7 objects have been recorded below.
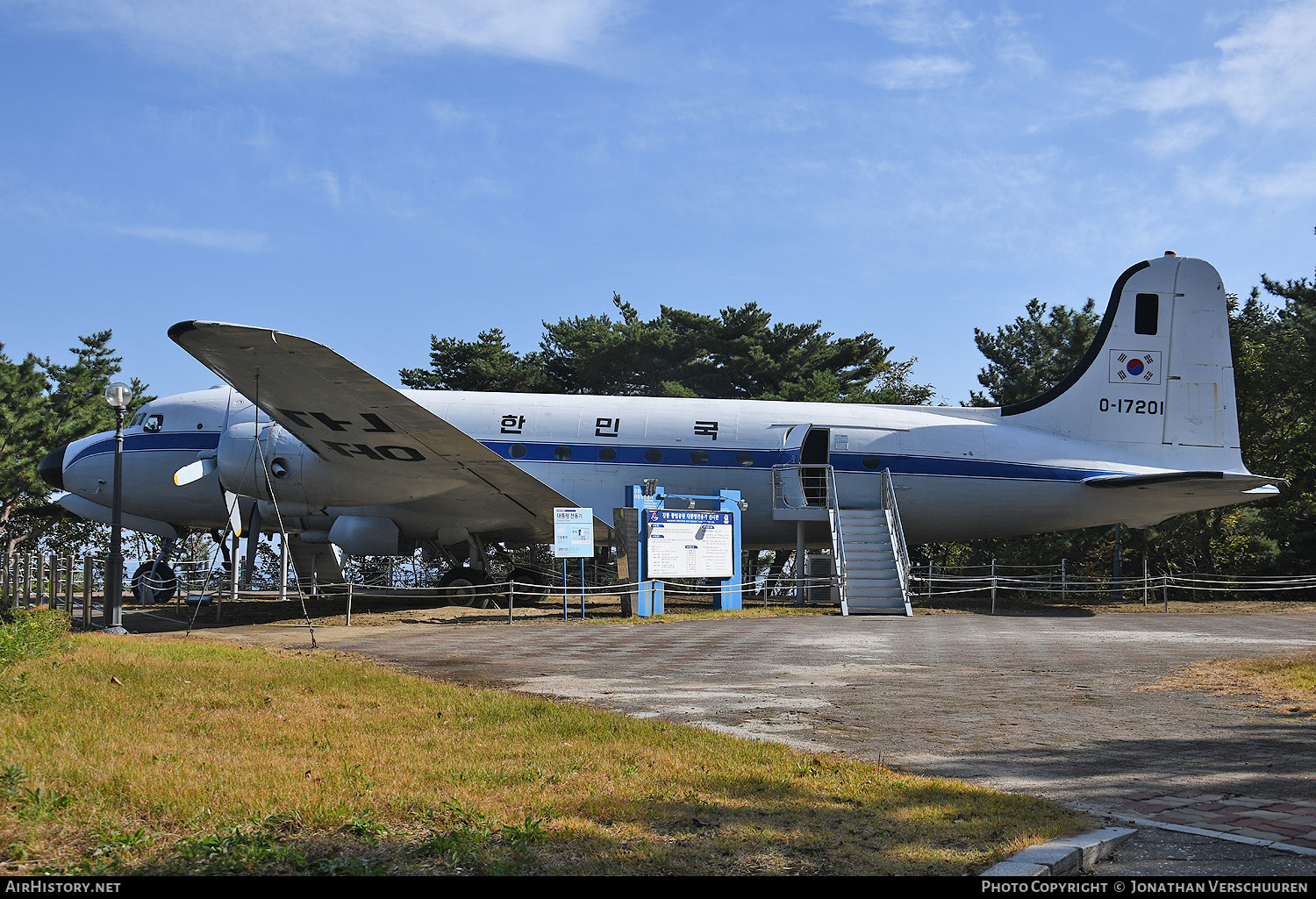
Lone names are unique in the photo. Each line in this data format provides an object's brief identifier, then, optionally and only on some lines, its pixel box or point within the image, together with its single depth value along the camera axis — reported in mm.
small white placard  19031
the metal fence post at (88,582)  16281
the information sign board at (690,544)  19766
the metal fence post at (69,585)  17141
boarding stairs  20766
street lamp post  15812
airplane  20734
